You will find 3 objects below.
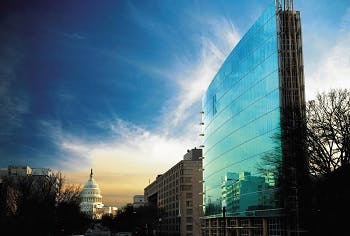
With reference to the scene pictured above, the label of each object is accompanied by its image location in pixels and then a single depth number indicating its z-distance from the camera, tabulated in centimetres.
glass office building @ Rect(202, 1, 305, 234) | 6769
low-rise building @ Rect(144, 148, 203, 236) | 14850
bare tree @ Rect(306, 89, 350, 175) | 4362
